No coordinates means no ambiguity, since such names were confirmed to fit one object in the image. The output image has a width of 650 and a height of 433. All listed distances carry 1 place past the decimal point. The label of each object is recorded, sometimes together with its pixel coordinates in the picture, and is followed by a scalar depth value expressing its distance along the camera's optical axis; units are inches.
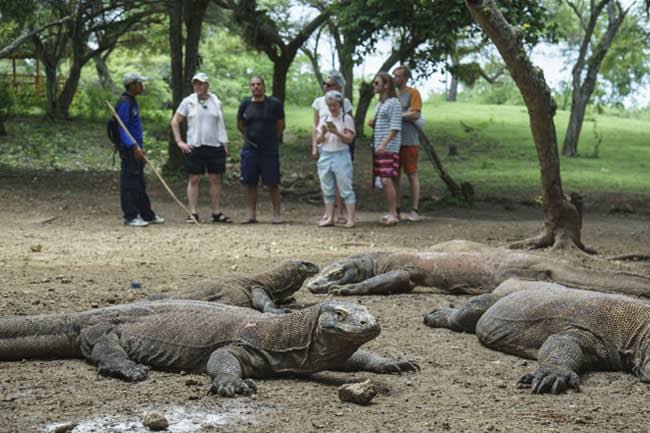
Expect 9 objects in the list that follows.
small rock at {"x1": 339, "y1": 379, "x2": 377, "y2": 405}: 151.9
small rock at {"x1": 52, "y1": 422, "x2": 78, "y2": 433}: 133.9
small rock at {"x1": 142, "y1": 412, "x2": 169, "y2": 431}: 135.3
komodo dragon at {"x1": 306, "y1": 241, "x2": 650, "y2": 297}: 263.0
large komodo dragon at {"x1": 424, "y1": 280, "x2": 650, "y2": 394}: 173.5
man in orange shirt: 419.2
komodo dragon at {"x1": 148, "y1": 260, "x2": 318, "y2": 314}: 226.4
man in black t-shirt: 422.6
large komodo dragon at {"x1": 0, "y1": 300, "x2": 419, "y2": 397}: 159.3
